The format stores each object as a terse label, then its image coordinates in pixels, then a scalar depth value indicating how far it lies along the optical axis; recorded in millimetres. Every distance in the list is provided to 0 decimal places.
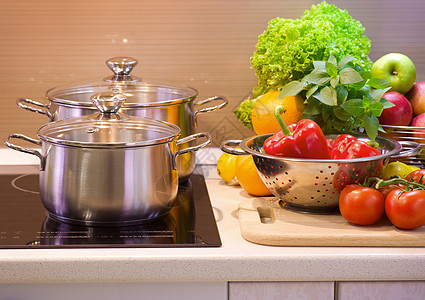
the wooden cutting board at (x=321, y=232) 1580
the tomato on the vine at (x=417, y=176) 1671
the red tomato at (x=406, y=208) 1572
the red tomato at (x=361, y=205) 1600
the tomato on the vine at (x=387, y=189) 1629
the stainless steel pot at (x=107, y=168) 1597
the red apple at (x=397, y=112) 1866
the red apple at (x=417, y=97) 1914
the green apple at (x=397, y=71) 1915
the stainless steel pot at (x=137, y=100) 1789
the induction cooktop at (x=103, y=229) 1578
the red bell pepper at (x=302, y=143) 1651
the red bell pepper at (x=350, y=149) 1661
